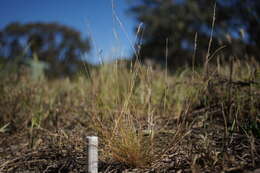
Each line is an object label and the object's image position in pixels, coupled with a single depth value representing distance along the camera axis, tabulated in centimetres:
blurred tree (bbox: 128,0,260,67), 945
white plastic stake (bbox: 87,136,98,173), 100
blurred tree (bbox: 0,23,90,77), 2005
